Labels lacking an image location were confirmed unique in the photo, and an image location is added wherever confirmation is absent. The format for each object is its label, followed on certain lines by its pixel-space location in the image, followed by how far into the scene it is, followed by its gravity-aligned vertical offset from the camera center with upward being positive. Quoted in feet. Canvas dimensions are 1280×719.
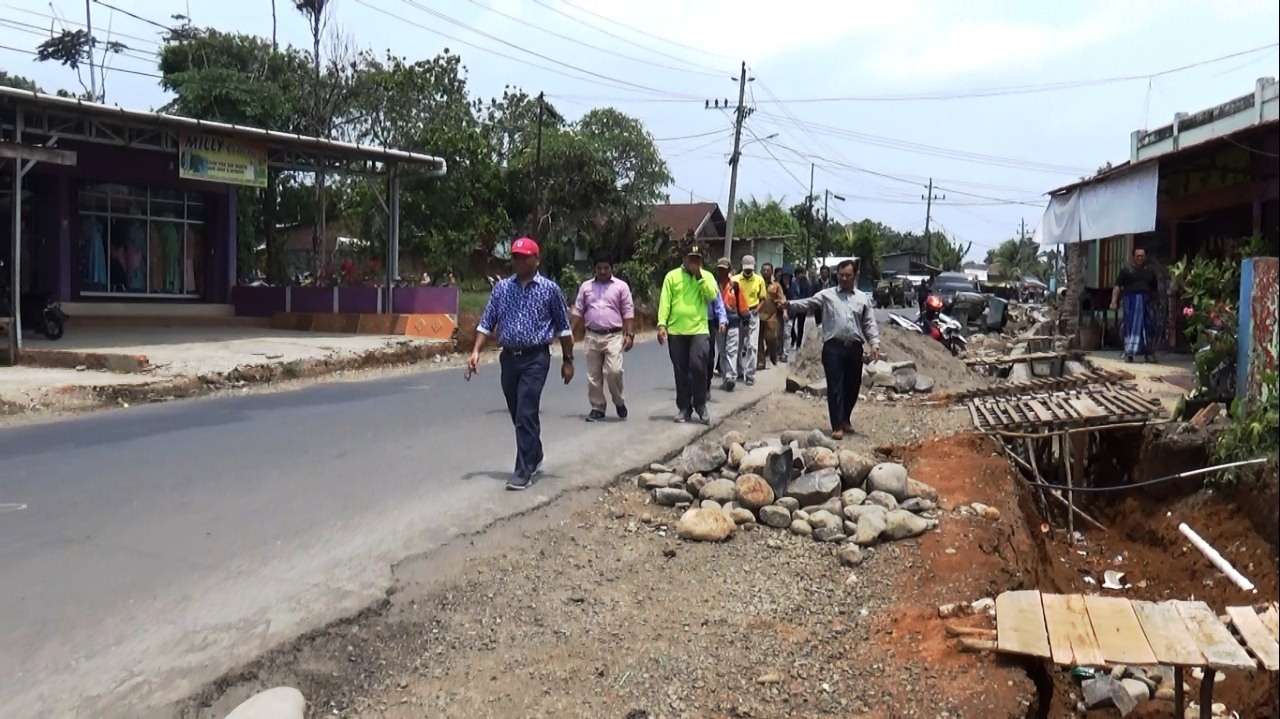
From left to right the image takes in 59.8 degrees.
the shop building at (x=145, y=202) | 60.95 +3.21
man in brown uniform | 51.34 -1.88
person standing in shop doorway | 45.09 -0.52
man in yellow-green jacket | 33.42 -1.63
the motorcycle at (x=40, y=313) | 55.88 -3.21
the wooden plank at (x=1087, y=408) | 31.99 -3.51
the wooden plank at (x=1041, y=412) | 32.65 -3.77
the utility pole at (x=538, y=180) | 112.37 +9.16
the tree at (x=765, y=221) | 188.24 +10.14
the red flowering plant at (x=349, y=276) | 73.27 -0.97
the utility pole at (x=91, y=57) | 102.89 +17.99
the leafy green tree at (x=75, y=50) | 103.86 +19.92
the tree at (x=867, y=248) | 208.64 +6.18
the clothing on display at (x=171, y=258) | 73.46 -0.20
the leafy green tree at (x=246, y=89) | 85.71 +13.28
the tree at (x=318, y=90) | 95.25 +14.90
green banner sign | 60.85 +5.44
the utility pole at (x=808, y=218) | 184.03 +11.50
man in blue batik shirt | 23.93 -1.42
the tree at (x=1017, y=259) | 224.33 +6.11
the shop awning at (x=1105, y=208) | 45.09 +3.67
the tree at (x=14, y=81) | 106.35 +16.46
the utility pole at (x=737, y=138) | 123.35 +16.14
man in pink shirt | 32.99 -1.26
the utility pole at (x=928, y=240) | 229.66 +9.11
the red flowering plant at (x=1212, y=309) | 26.99 -0.38
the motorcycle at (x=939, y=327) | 63.72 -2.48
